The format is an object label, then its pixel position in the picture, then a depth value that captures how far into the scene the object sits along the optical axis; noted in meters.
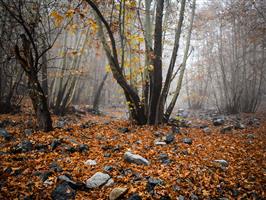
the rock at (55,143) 4.08
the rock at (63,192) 2.62
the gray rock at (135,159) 3.63
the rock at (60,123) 6.24
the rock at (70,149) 4.02
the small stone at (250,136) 5.73
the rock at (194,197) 2.79
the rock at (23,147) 3.84
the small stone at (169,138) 4.84
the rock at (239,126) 7.09
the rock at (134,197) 2.62
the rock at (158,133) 5.39
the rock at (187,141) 4.86
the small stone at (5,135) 4.55
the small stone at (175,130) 5.82
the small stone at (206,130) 6.58
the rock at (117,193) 2.67
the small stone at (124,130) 5.76
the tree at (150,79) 5.81
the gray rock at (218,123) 8.10
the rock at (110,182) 2.95
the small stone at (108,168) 3.33
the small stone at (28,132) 4.90
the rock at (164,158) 3.77
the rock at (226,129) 6.64
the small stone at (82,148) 4.09
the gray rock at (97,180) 2.93
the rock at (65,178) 2.88
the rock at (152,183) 2.87
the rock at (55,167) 3.22
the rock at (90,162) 3.54
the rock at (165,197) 2.72
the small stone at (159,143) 4.70
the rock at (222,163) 3.79
